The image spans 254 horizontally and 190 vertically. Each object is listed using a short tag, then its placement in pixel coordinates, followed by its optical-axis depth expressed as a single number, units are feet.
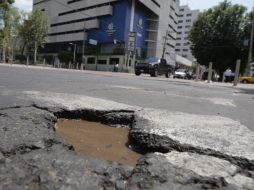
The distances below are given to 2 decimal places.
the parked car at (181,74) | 74.56
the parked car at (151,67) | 44.97
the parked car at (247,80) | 64.60
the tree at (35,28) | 104.15
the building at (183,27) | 219.82
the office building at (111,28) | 105.99
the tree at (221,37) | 78.91
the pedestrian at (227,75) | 57.00
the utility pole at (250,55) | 66.79
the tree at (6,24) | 60.90
